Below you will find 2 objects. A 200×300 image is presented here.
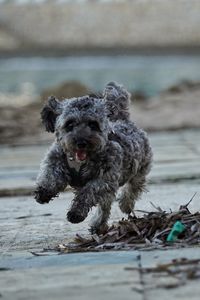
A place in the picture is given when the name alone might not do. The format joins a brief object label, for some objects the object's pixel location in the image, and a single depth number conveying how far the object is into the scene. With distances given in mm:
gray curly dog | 11938
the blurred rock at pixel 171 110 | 32914
